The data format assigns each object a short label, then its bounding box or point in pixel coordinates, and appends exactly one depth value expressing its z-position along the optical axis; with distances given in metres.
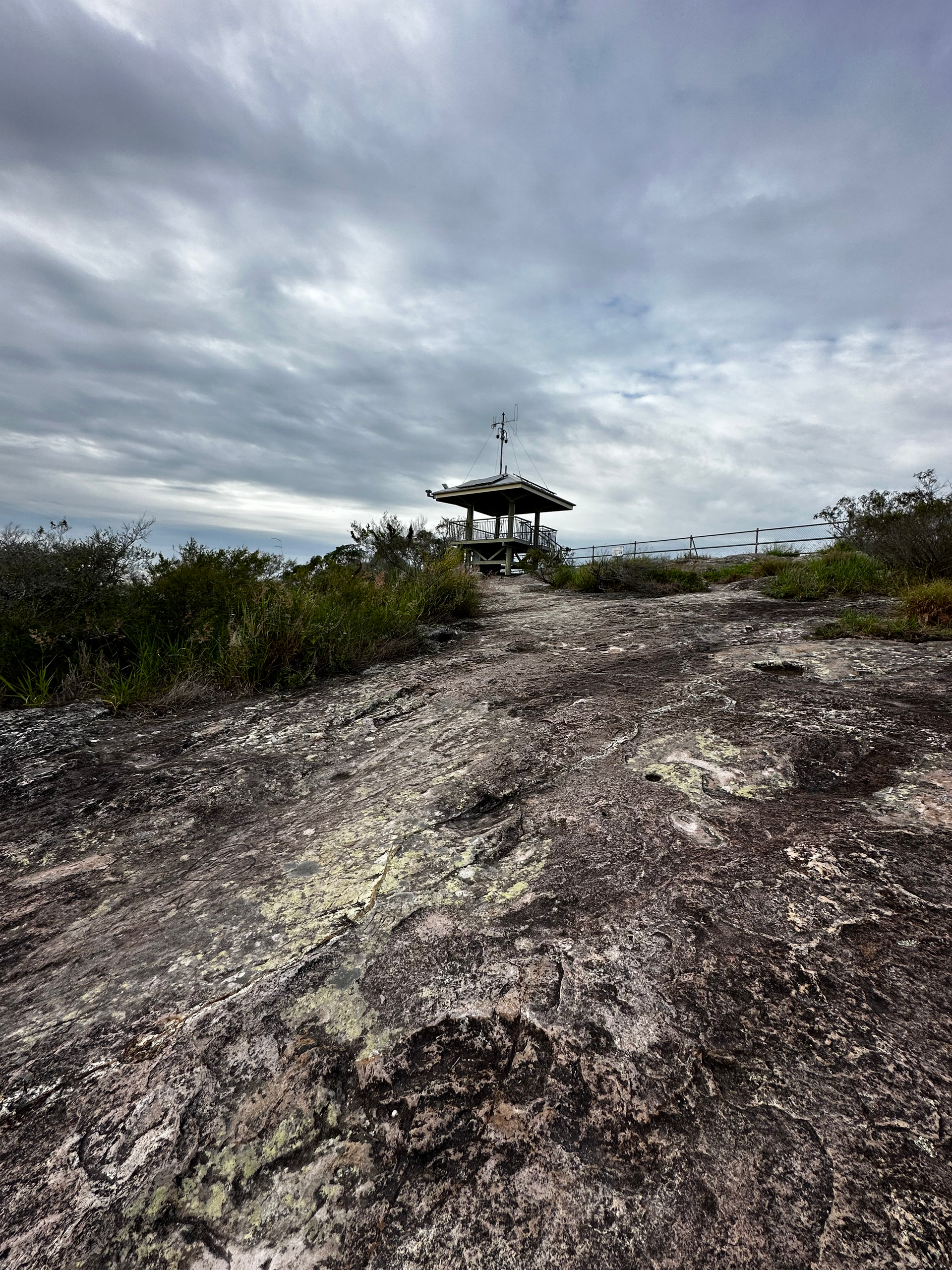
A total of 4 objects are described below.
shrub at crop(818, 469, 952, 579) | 7.89
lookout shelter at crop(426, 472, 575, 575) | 23.58
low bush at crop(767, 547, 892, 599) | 7.38
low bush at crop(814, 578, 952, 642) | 4.62
